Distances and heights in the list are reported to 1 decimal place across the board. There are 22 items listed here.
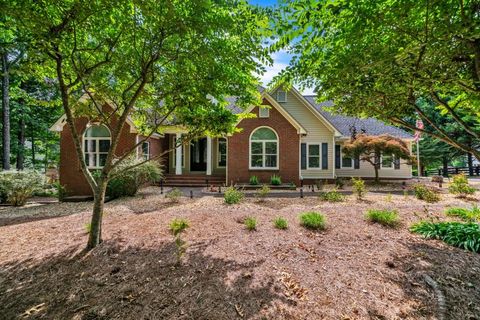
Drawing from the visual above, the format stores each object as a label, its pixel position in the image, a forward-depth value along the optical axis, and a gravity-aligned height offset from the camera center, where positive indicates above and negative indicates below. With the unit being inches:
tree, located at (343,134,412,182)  492.7 +39.4
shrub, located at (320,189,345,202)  332.2 -48.6
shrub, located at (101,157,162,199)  384.5 -22.7
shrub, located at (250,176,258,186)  494.3 -34.7
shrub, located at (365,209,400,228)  209.5 -51.5
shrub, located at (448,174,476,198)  356.2 -38.8
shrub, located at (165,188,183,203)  340.2 -46.8
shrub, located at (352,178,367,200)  349.1 -39.5
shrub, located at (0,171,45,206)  373.4 -33.0
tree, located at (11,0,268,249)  127.0 +78.4
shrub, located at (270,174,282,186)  486.3 -34.5
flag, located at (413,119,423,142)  617.7 +89.9
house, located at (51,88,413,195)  469.1 +36.1
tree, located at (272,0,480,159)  102.4 +62.4
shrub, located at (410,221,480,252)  165.6 -55.9
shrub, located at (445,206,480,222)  219.5 -50.8
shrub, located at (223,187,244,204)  305.6 -43.4
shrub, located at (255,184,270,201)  349.6 -49.0
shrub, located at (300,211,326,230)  199.8 -51.4
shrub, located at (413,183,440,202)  320.7 -46.1
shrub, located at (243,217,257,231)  194.1 -51.8
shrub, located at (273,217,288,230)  199.2 -53.0
